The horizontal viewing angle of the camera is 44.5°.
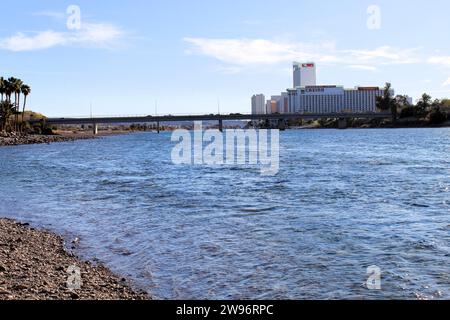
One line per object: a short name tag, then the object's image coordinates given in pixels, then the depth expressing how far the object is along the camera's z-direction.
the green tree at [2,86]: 141.38
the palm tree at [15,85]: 143.25
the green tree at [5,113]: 152.79
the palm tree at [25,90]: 148.62
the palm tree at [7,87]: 142.75
